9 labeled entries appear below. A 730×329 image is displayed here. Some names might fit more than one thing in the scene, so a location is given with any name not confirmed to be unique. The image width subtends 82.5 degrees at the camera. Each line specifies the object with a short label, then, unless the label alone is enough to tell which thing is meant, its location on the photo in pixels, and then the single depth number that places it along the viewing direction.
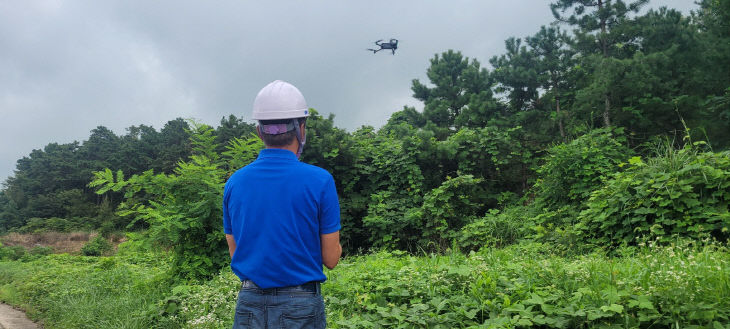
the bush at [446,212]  11.06
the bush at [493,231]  9.68
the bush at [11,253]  20.90
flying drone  12.32
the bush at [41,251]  21.84
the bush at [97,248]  21.97
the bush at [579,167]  9.31
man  1.91
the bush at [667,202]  6.04
